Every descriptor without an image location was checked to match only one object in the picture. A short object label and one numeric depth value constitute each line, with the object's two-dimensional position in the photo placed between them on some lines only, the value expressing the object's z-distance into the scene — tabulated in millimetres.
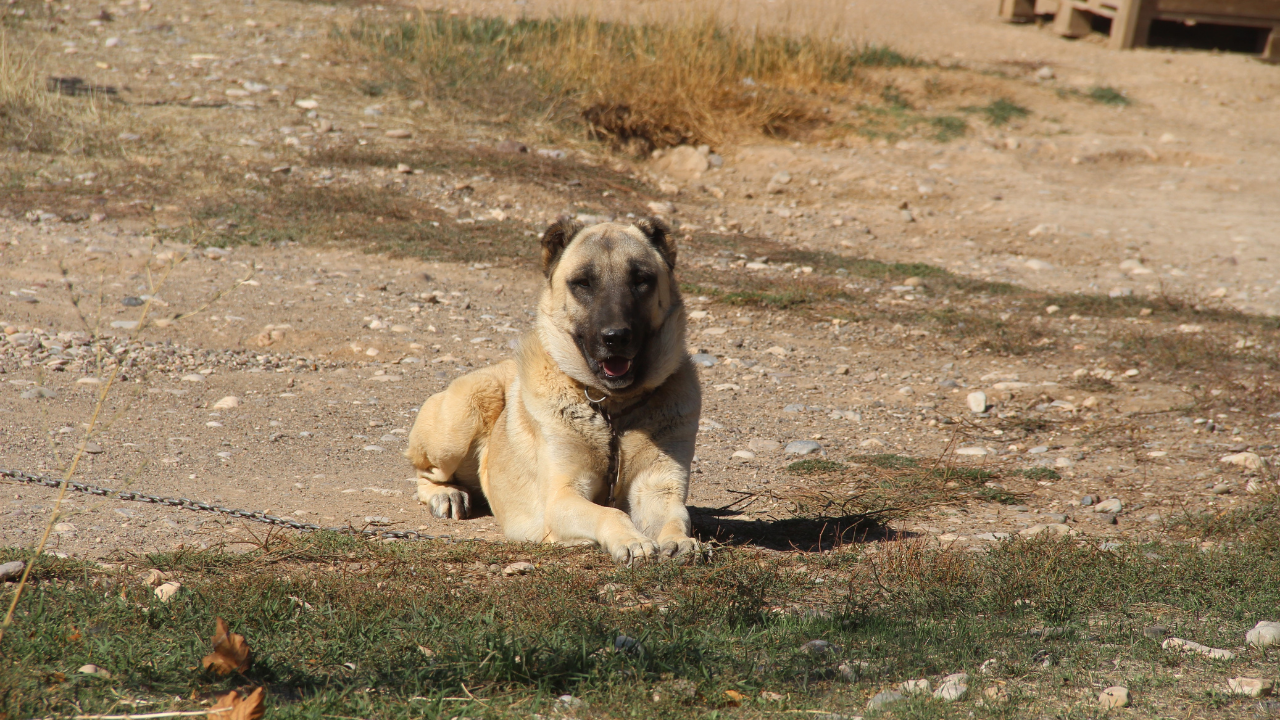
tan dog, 8648
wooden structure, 31047
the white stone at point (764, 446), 12297
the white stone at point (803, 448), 12203
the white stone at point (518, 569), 7566
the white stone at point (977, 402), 13641
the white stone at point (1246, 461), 11141
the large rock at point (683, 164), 24578
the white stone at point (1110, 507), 10164
